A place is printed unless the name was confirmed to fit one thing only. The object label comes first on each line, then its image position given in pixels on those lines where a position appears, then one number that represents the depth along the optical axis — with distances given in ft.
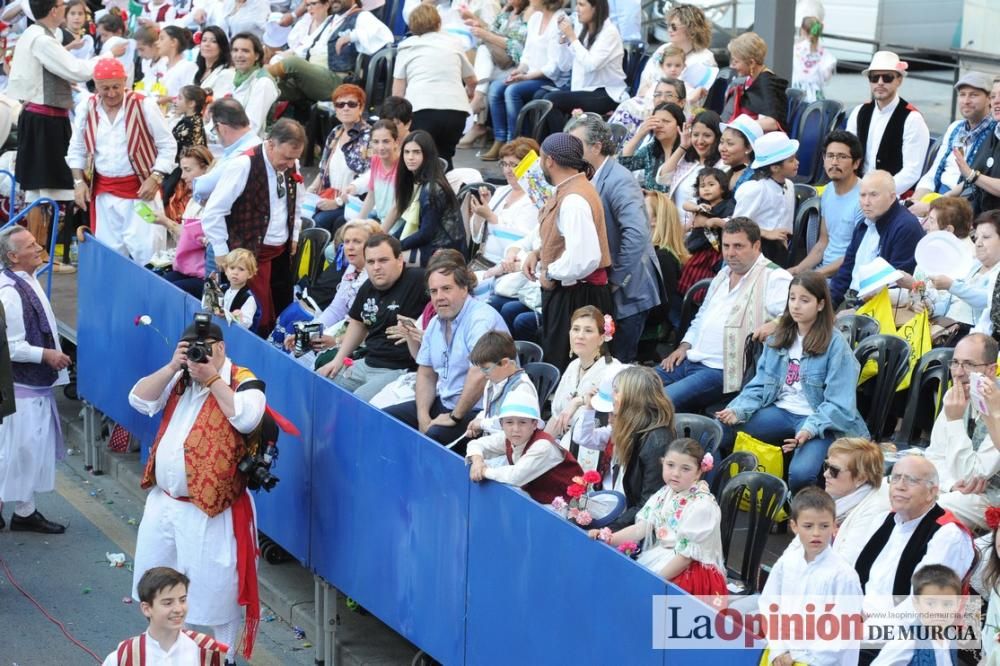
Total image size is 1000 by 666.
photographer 52.42
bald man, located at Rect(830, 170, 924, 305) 60.34
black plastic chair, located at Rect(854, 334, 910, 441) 54.85
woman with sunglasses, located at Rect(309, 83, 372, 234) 83.41
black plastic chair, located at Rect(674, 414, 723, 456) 52.70
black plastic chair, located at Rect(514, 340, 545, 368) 60.70
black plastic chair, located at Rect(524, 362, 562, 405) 58.59
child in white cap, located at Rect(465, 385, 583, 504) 47.88
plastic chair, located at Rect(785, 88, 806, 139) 82.43
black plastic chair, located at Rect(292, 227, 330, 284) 76.79
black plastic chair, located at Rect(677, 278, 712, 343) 64.28
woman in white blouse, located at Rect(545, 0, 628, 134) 90.33
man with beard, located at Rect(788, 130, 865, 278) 64.85
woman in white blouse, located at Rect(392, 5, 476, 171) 88.53
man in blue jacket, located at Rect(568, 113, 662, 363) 62.39
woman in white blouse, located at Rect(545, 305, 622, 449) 53.88
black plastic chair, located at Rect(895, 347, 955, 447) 53.31
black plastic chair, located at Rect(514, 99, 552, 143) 91.97
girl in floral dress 43.24
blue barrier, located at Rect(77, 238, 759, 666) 42.32
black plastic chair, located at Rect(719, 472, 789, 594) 46.80
